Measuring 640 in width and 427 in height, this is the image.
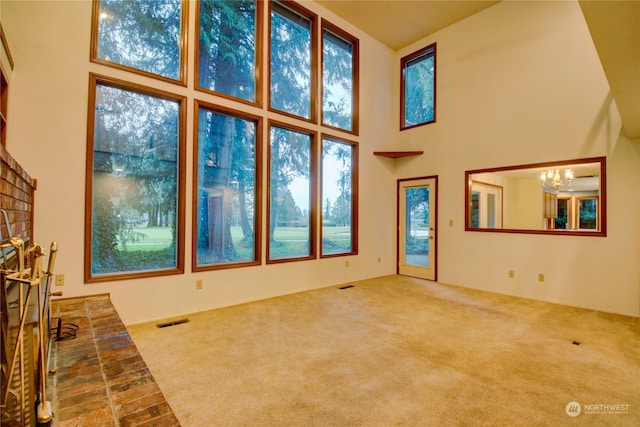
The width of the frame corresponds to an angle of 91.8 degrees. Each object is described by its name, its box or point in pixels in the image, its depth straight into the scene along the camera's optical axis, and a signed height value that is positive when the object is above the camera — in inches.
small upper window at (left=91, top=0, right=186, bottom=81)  129.5 +79.9
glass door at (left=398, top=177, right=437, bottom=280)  226.7 -8.3
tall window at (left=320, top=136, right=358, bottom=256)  211.3 +13.6
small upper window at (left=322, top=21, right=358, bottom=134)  214.4 +98.7
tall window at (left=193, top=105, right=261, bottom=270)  155.1 +14.2
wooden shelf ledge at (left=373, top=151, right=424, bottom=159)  231.9 +47.6
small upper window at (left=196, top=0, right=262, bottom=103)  157.4 +90.1
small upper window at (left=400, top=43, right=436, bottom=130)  231.0 +99.8
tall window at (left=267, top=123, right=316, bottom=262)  183.8 +13.7
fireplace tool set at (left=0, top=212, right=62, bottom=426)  40.6 -19.7
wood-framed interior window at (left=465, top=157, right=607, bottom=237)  192.4 +12.6
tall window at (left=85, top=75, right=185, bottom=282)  127.9 +14.3
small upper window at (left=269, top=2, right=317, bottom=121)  185.6 +97.5
